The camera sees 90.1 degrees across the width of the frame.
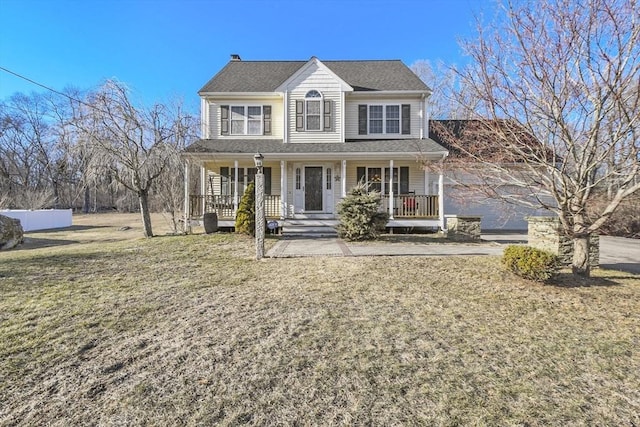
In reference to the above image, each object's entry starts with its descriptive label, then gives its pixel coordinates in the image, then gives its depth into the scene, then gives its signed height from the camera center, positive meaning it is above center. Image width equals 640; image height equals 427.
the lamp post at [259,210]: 8.37 -0.01
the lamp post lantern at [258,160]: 8.48 +1.33
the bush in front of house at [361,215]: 10.73 -0.19
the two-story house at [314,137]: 13.65 +3.33
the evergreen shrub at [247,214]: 11.59 -0.15
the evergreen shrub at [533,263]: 5.79 -1.00
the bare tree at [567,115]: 4.93 +1.58
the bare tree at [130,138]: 11.48 +2.69
